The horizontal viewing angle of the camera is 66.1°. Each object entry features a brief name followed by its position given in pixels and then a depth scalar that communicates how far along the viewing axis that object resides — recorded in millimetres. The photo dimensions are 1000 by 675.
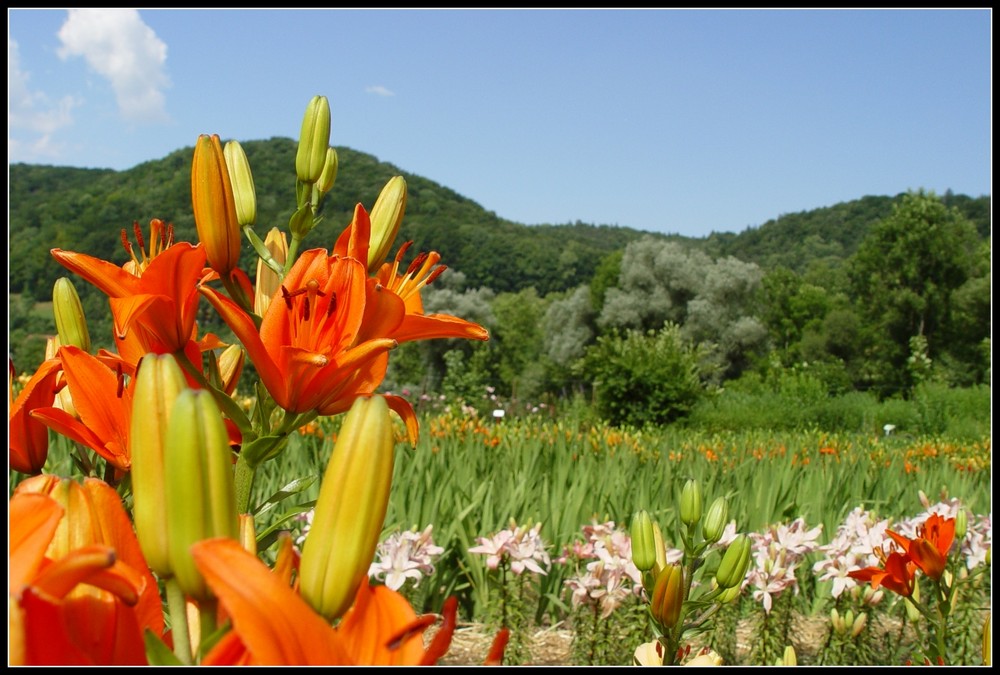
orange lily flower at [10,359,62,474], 626
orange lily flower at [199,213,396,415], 577
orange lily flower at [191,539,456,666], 282
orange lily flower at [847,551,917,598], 1136
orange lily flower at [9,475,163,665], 289
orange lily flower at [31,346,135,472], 574
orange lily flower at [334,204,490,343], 613
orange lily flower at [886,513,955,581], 1069
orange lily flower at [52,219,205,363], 589
